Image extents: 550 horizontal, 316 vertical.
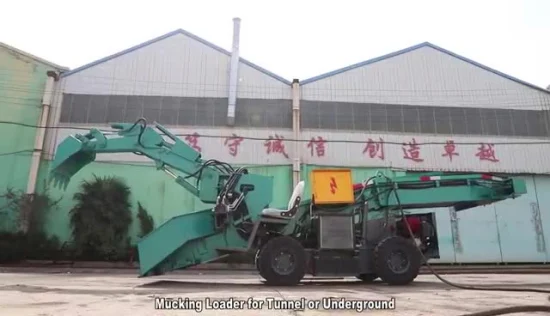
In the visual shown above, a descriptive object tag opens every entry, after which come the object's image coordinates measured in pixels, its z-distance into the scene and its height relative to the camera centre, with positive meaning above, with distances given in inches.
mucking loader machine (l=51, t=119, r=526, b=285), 262.8 +22.3
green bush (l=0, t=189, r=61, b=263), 558.6 +22.2
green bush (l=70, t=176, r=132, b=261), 572.4 +35.3
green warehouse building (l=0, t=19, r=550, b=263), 635.5 +213.4
